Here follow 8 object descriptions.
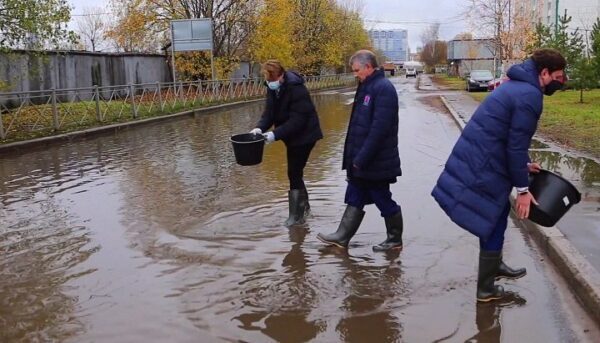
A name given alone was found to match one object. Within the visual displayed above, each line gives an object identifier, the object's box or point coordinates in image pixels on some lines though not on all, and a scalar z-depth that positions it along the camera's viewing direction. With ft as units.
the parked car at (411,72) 264.52
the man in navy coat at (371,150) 15.97
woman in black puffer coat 18.98
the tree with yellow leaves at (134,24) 103.14
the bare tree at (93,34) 192.54
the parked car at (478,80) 114.73
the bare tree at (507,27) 101.39
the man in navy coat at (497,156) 12.04
